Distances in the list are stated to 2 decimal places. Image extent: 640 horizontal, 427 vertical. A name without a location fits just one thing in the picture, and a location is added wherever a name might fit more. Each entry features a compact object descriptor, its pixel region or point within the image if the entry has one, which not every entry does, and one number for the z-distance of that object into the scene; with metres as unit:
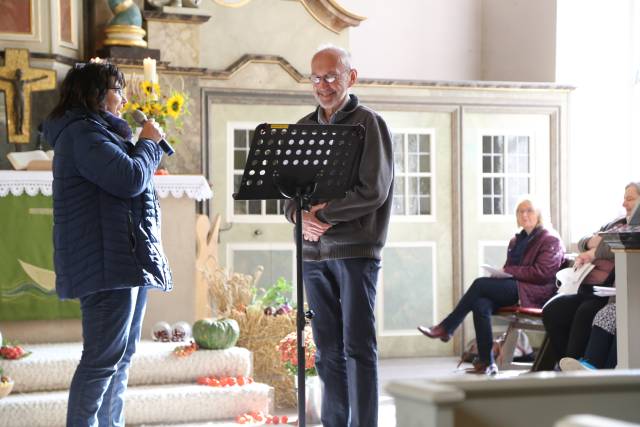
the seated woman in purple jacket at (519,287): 6.95
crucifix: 6.85
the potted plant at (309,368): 5.28
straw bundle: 5.73
